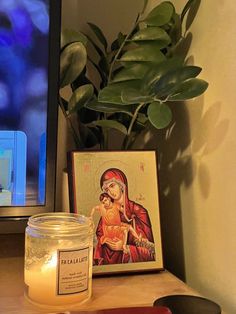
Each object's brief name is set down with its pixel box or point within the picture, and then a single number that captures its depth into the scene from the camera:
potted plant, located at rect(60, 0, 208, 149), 0.73
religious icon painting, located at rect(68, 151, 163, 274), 0.78
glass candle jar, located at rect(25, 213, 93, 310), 0.65
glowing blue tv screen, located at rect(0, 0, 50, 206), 0.80
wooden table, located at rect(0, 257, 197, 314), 0.66
